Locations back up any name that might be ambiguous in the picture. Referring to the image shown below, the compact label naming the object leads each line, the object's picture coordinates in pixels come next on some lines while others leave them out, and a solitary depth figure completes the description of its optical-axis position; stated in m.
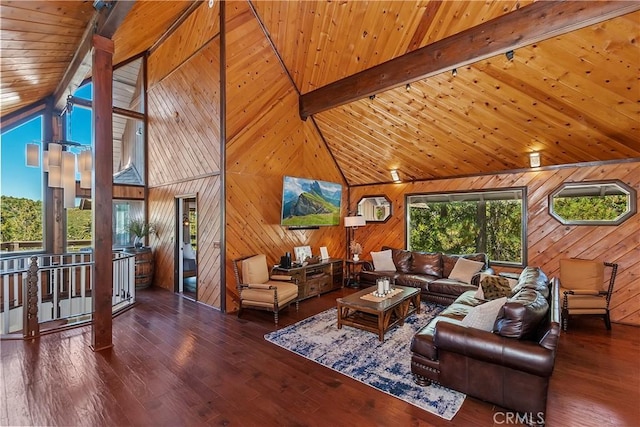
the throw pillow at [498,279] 3.88
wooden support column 3.38
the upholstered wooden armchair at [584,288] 3.99
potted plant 6.52
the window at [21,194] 5.51
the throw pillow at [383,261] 6.20
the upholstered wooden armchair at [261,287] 4.39
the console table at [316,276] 5.32
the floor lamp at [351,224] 6.68
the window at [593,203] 4.43
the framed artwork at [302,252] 5.96
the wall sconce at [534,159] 4.79
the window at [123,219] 6.94
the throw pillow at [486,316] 2.57
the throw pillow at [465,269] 5.16
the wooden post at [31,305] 3.61
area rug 2.51
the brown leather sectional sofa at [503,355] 2.17
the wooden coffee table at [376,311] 3.67
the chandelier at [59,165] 3.98
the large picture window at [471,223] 5.47
